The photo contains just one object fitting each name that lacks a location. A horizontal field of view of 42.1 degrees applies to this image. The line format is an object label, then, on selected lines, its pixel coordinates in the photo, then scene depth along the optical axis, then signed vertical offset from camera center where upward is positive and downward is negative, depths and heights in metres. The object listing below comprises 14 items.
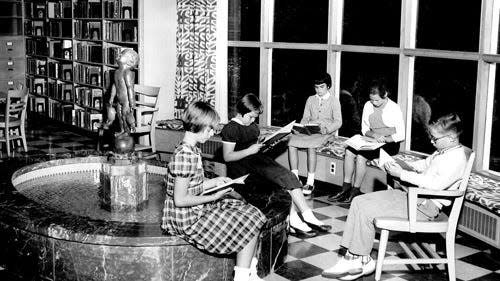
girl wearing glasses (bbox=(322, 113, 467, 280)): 4.45 -1.12
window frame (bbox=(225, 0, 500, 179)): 6.02 -0.10
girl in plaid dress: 3.90 -1.06
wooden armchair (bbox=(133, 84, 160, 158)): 8.43 -1.03
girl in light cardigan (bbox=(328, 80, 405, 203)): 6.59 -0.91
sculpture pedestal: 5.32 -1.19
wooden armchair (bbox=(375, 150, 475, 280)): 4.37 -1.22
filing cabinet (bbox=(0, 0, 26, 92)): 12.62 -0.15
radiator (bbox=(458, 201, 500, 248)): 5.19 -1.47
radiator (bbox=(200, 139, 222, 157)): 8.60 -1.40
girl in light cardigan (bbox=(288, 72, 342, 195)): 7.25 -0.90
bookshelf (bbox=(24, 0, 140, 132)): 9.94 -0.19
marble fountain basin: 4.07 -1.34
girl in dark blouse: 5.24 -1.00
